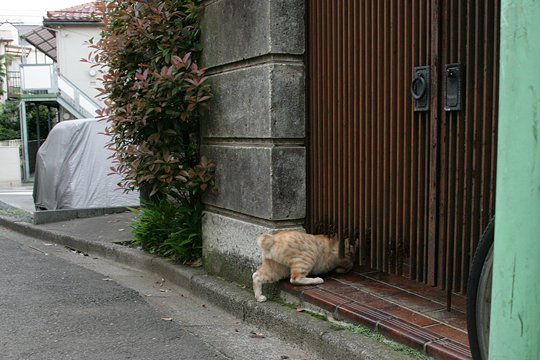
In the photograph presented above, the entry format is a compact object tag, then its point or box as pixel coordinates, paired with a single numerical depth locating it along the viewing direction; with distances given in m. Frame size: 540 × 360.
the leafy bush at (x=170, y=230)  5.85
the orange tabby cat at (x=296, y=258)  4.36
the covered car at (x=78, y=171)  10.48
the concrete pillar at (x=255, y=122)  4.54
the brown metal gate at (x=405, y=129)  3.31
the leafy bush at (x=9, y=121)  29.69
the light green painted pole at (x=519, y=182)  1.73
